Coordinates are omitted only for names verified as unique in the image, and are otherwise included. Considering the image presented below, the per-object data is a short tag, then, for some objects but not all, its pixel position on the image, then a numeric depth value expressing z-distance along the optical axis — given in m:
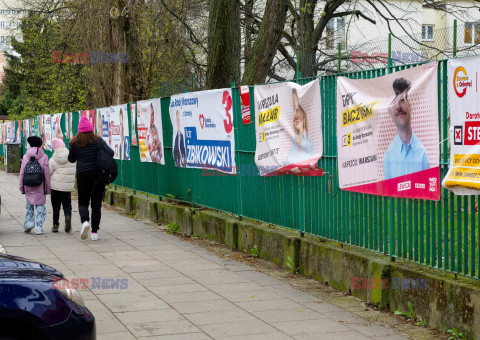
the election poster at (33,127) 29.22
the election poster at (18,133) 33.61
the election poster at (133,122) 15.05
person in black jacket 11.27
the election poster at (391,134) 6.16
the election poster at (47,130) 25.72
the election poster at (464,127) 5.52
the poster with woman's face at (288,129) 8.12
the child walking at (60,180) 12.13
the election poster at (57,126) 24.35
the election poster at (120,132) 15.91
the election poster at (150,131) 13.41
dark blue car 4.06
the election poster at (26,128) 31.41
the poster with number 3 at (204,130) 10.36
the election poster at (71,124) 22.67
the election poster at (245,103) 9.72
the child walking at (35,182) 11.93
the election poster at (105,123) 17.56
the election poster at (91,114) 19.38
